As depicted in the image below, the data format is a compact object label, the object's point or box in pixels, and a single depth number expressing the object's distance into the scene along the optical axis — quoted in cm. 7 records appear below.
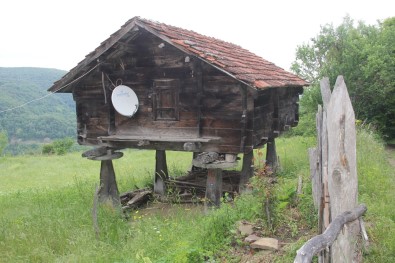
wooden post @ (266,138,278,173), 1176
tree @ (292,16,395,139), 1933
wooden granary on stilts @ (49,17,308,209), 791
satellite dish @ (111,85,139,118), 873
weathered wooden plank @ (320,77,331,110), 416
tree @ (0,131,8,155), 3938
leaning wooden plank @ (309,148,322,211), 508
